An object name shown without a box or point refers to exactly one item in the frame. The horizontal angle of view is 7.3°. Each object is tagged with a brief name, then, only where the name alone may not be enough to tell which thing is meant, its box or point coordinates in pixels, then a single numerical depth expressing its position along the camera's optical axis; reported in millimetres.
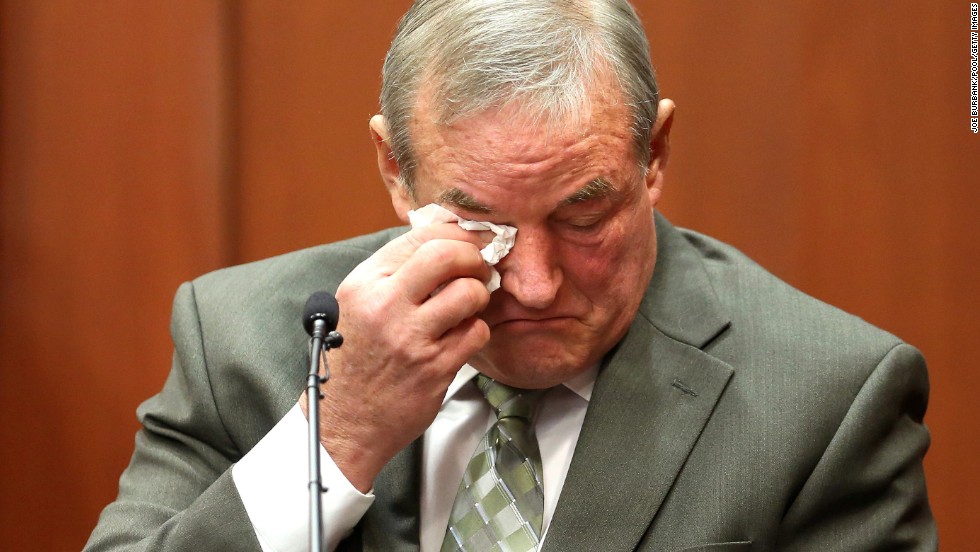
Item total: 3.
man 4982
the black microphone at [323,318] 4857
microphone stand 4816
